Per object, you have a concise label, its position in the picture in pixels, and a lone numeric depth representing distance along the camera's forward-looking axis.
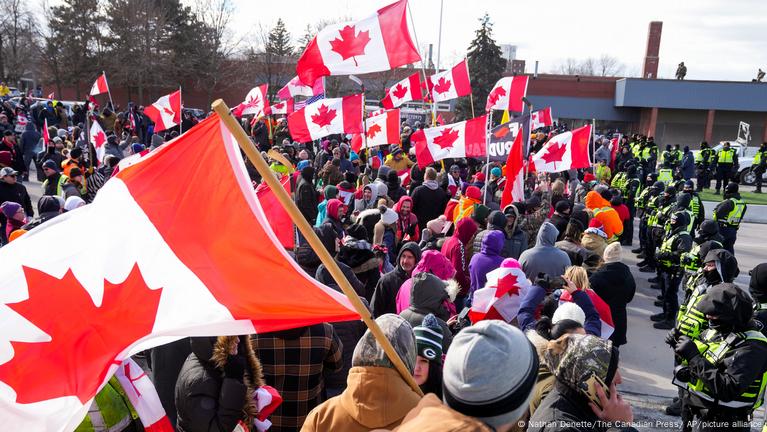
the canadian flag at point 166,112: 14.32
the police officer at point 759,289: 5.25
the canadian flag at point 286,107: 18.42
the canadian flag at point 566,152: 10.16
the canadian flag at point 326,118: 12.15
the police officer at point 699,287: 5.04
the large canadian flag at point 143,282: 2.39
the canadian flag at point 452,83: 13.11
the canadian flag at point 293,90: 17.16
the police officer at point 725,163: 21.27
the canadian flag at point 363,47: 8.48
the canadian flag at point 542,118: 17.17
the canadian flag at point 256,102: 15.30
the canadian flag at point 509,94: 14.10
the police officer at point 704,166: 22.08
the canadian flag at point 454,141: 9.97
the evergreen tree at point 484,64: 42.84
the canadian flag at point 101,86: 15.88
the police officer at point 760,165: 23.28
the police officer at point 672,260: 8.41
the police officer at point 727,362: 3.99
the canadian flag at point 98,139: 11.77
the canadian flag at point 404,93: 14.82
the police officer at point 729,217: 10.59
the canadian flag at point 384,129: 12.34
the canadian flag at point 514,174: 7.64
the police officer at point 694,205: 10.51
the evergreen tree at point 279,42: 48.50
